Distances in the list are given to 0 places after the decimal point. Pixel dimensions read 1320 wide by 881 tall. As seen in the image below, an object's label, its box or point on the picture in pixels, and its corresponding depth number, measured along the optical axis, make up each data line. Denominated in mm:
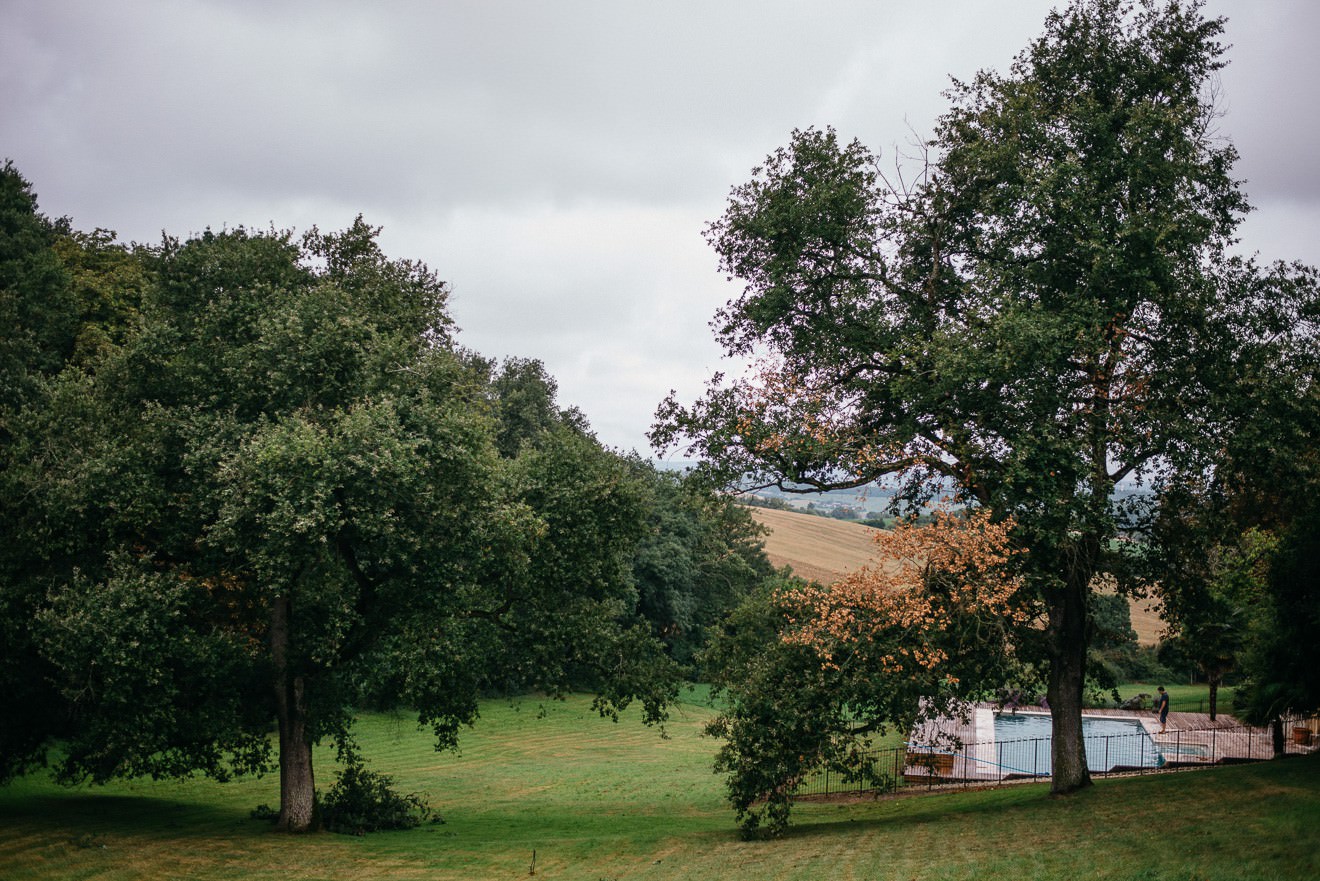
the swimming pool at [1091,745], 31938
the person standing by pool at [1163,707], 37166
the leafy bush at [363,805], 21484
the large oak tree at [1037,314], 17625
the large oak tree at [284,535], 17062
